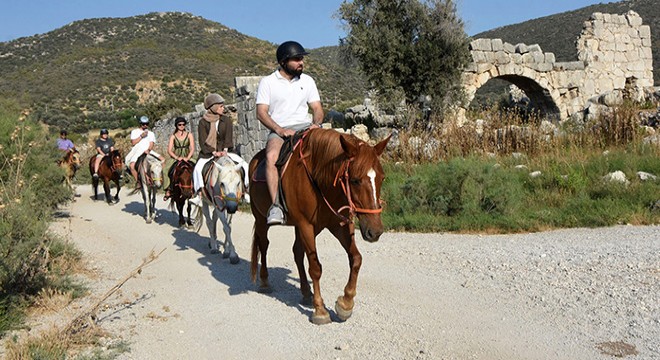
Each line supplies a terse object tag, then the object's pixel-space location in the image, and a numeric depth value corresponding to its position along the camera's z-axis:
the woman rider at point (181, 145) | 11.41
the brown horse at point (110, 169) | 15.77
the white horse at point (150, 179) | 12.69
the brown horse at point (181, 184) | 10.96
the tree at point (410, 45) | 21.08
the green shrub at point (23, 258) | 5.77
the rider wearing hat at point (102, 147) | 16.50
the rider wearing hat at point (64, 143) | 17.30
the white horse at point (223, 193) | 8.25
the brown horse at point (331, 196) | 4.78
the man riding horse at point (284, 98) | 6.09
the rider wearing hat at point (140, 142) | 13.73
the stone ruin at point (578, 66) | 22.55
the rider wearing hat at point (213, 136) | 9.57
